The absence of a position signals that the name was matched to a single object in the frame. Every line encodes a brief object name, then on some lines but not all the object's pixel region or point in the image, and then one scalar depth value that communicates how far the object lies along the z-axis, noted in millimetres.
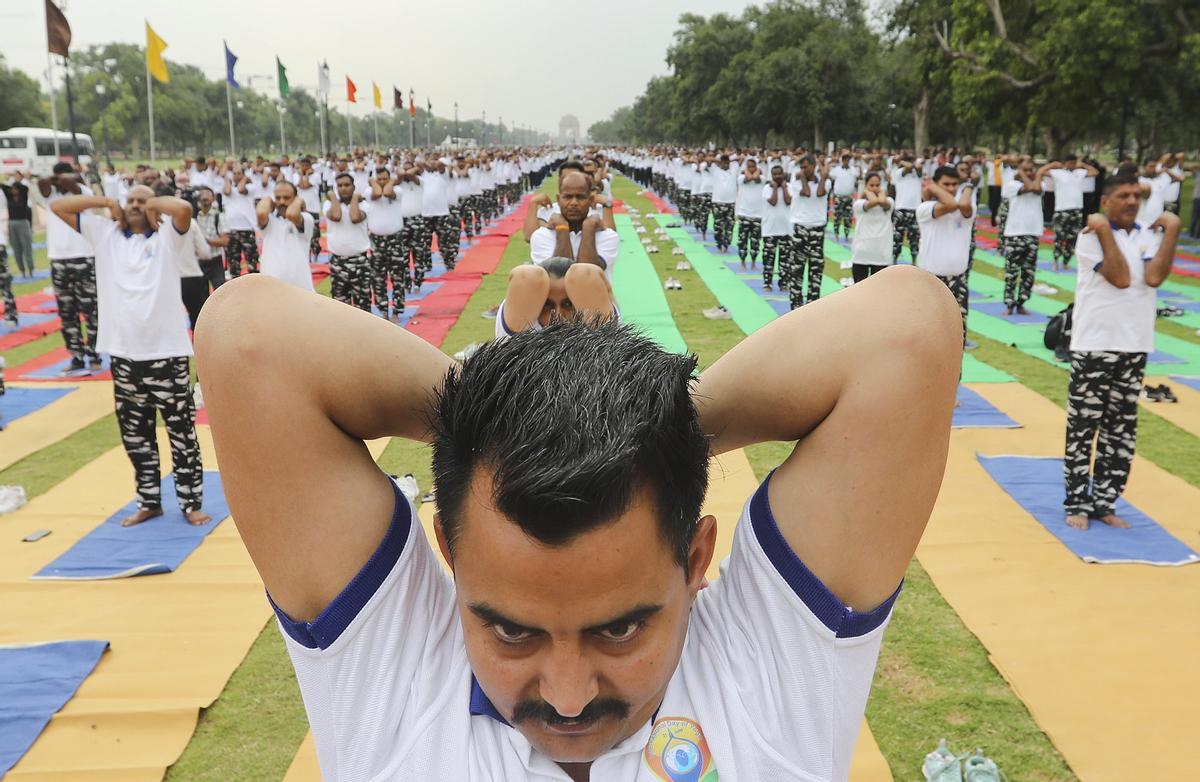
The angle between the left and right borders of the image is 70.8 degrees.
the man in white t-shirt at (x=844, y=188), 16766
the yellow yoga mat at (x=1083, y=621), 3342
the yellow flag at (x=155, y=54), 19328
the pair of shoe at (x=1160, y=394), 7496
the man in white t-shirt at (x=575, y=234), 6008
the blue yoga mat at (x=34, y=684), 3383
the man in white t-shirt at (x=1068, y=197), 12539
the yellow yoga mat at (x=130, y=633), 3318
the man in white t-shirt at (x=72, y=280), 8656
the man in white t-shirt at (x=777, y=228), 11734
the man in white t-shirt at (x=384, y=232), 10977
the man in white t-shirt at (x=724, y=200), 17016
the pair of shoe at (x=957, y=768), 3047
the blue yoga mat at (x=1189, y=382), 7971
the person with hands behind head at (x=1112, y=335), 4812
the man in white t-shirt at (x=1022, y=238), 10648
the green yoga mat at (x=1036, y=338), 8609
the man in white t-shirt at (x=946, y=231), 7617
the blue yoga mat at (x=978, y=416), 6848
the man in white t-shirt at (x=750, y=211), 13812
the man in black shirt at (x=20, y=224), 12562
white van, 32969
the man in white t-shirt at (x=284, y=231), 7695
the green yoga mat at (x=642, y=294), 10406
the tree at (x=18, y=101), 50219
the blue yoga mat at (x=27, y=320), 10672
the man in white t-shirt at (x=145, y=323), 4981
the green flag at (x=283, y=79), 28422
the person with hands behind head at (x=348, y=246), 9289
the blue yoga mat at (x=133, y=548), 4695
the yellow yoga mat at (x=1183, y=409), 6949
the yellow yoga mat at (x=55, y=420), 6711
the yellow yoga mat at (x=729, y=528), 3152
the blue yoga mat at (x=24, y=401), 7457
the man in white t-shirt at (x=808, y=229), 11039
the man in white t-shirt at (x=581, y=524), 1088
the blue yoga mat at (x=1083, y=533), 4730
